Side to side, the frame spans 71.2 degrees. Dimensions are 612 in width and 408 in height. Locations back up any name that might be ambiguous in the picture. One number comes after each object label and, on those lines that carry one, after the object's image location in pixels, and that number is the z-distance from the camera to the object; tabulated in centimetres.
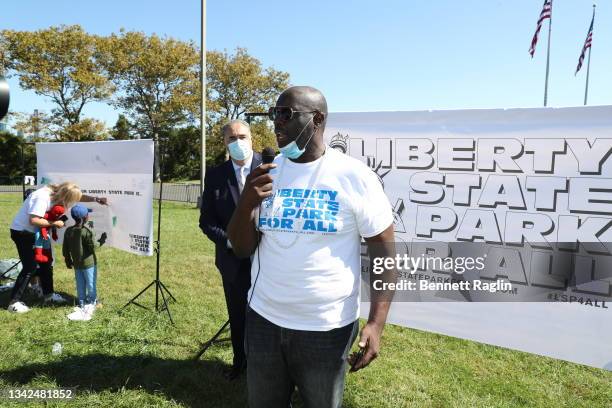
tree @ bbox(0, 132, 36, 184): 3094
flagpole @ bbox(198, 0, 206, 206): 1328
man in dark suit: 353
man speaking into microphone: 182
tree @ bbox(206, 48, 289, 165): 3116
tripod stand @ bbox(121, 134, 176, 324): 513
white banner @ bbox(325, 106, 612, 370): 276
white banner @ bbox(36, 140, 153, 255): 516
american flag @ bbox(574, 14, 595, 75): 2551
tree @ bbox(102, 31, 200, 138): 2894
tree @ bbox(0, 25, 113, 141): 2534
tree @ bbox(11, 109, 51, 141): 2716
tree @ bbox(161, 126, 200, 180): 3859
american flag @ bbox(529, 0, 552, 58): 2048
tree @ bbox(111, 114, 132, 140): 3648
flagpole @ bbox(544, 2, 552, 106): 2448
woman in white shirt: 530
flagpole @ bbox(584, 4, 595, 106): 3386
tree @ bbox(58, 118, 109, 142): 2758
